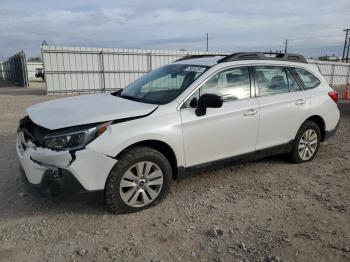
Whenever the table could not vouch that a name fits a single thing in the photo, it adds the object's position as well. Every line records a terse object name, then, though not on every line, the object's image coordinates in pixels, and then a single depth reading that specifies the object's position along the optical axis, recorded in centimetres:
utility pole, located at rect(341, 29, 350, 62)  5146
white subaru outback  326
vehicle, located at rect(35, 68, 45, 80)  3594
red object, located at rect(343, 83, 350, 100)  1567
